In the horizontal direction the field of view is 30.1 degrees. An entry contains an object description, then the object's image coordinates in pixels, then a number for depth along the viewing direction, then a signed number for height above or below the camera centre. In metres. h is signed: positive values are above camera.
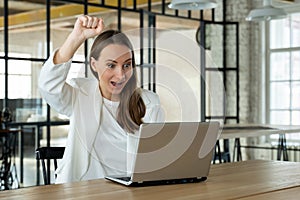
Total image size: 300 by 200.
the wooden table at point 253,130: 4.92 -0.18
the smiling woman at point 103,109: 2.19 +0.01
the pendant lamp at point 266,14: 5.69 +1.00
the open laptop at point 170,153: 1.82 -0.14
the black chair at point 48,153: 2.41 -0.18
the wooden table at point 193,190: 1.72 -0.26
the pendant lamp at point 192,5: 4.56 +0.89
